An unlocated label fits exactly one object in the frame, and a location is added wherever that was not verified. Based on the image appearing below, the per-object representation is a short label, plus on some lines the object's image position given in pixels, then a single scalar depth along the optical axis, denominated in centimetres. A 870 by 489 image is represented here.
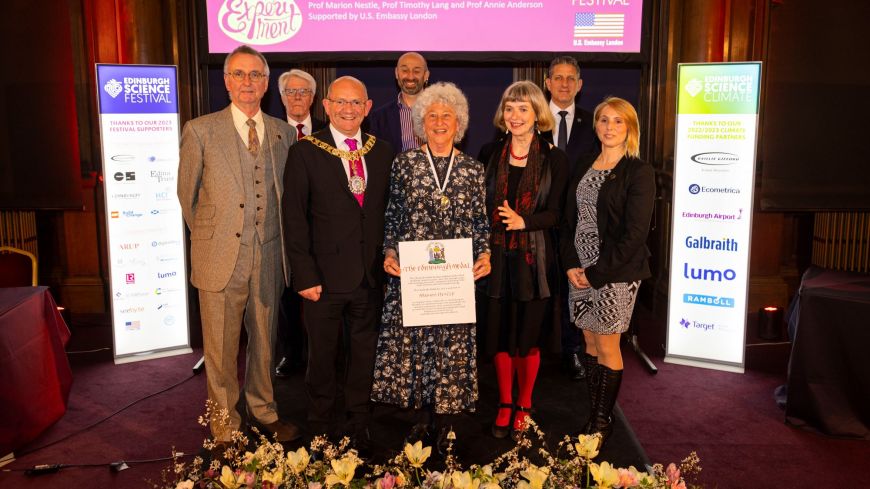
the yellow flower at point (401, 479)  130
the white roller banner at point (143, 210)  443
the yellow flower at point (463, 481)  125
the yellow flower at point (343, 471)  129
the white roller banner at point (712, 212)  432
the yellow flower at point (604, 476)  126
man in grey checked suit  308
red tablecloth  322
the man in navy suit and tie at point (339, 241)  299
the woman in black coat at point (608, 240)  305
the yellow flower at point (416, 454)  135
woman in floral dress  302
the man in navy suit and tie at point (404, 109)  447
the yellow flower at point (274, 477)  128
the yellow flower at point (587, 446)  132
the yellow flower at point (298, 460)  133
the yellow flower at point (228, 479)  129
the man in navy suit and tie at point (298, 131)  426
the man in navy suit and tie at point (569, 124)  432
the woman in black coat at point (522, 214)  316
